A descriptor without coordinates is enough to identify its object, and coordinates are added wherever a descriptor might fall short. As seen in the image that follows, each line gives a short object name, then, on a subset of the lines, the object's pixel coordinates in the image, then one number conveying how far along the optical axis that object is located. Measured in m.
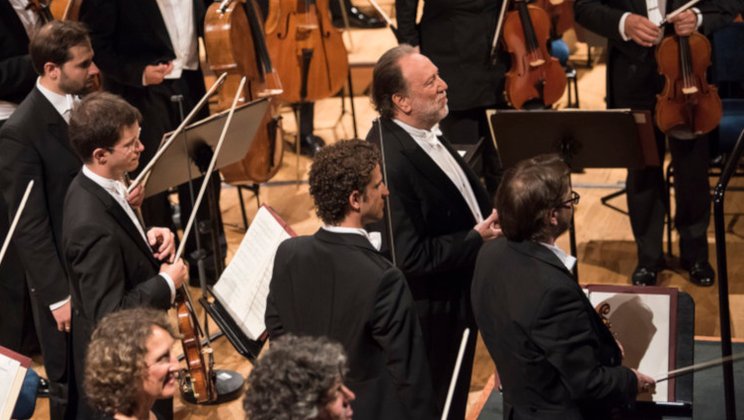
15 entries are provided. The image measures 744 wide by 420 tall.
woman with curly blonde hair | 4.72
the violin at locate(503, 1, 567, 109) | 10.05
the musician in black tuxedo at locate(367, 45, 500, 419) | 6.91
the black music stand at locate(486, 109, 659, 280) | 8.48
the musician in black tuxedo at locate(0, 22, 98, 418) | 7.67
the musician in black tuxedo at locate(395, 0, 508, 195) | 10.30
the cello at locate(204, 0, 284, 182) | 10.16
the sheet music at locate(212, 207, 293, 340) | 7.45
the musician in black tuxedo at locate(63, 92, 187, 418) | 6.30
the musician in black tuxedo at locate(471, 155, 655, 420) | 5.48
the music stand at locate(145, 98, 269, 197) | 8.32
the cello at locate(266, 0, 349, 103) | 11.94
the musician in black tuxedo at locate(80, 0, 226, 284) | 9.91
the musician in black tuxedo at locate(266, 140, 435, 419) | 5.57
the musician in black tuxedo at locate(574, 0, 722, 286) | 9.57
